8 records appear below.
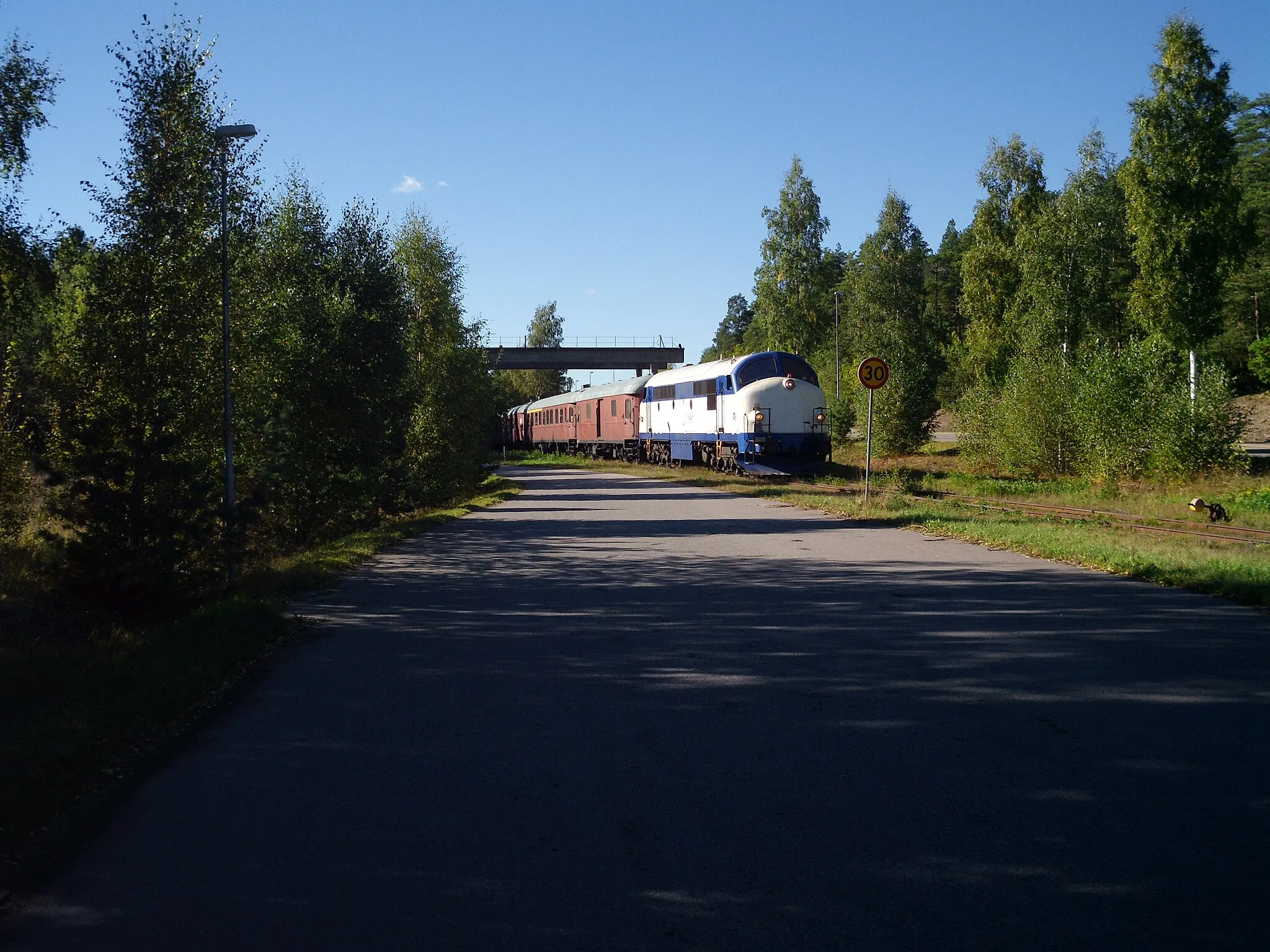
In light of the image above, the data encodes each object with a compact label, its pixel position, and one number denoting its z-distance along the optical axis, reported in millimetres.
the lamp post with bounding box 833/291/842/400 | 56969
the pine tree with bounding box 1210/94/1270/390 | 56969
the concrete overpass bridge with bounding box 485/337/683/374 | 68188
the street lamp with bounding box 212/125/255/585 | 12938
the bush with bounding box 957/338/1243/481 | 25078
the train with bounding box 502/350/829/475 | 31844
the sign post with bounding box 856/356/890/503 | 20562
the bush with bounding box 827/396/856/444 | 49031
